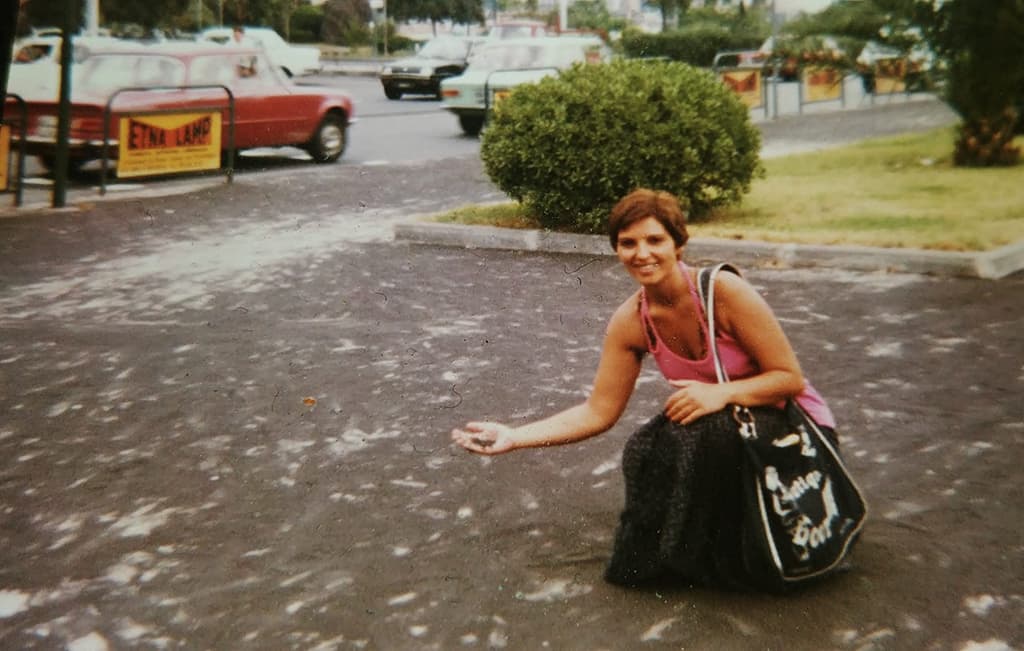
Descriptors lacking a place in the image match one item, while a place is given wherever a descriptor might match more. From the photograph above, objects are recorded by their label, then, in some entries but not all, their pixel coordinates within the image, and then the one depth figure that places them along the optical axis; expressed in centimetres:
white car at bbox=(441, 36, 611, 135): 2211
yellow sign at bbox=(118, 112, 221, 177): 1439
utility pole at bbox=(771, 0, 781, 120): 2443
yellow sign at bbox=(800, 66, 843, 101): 2530
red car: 1473
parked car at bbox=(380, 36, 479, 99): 3234
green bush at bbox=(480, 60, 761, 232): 1082
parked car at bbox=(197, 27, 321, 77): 4322
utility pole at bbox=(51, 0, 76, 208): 1272
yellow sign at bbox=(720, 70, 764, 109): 2371
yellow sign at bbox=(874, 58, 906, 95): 1498
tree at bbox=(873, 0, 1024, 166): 1314
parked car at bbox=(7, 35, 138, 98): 1570
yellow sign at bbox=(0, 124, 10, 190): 1282
